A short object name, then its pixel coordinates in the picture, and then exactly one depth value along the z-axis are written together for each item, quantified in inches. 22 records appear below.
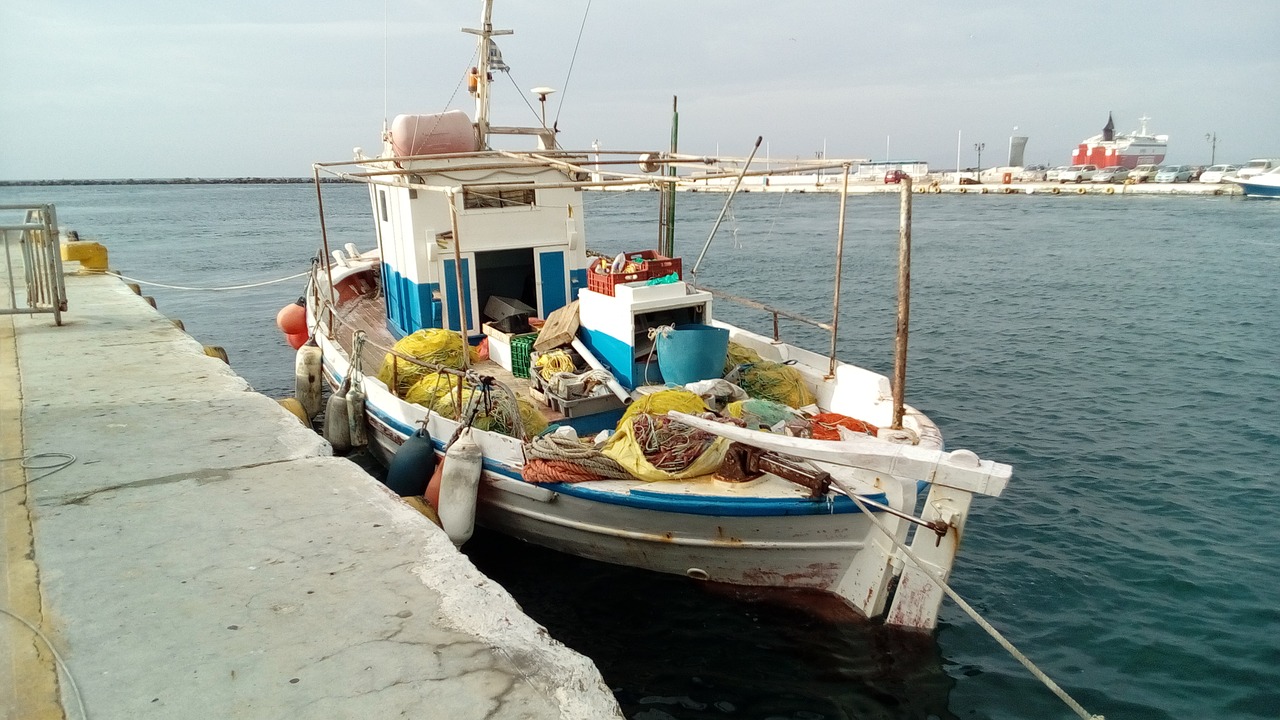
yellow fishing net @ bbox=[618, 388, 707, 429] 272.8
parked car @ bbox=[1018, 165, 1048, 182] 3752.5
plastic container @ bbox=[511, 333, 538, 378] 368.5
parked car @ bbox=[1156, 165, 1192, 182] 3080.7
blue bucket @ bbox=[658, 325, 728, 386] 317.1
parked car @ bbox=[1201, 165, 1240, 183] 2898.6
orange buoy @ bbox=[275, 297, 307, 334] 580.1
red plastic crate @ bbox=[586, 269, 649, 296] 332.8
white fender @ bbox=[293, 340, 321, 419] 446.6
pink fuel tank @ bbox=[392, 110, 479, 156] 404.8
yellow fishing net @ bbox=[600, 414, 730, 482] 254.2
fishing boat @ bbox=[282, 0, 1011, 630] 234.4
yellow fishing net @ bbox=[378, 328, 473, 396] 345.1
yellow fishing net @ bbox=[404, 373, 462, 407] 328.5
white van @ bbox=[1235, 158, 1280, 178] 2662.4
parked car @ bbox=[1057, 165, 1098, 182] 3358.8
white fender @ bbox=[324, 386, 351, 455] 368.2
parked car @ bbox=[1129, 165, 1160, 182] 3063.5
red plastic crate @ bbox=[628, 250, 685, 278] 337.1
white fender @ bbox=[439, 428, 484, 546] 278.5
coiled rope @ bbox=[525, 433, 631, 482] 259.0
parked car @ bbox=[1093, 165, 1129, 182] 3255.4
